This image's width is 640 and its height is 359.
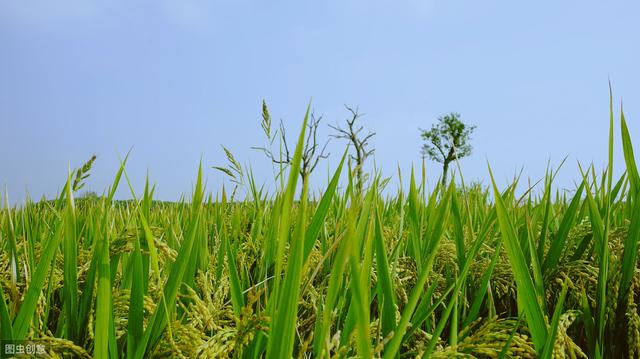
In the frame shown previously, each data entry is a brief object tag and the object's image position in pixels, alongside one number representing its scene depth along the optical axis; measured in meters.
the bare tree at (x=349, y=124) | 21.60
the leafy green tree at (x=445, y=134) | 35.00
